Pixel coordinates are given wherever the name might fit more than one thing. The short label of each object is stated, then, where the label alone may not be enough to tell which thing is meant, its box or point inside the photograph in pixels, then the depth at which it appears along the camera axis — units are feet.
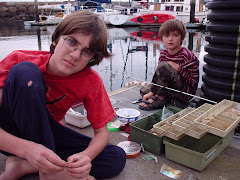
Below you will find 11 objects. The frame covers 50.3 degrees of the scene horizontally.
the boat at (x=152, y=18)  69.51
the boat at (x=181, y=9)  72.08
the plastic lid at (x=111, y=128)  8.43
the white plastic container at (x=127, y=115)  8.75
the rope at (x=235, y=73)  8.58
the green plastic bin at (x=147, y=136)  6.87
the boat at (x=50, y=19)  76.92
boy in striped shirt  9.93
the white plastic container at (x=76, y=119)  8.36
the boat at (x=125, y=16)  75.20
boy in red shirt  4.46
